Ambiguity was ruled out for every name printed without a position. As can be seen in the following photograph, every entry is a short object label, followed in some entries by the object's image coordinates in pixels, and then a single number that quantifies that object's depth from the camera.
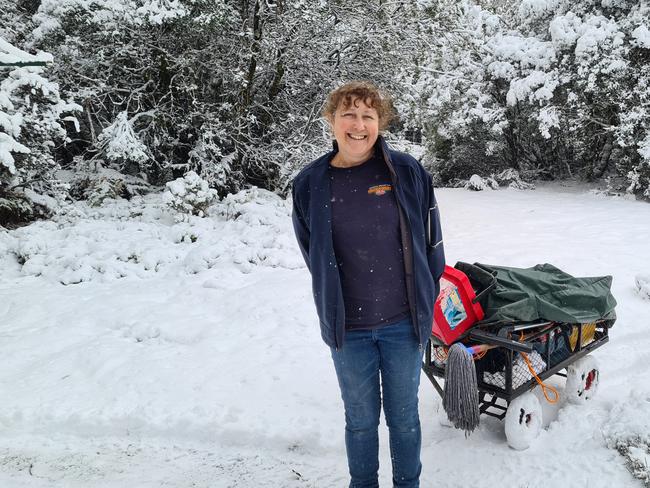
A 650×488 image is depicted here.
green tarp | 2.88
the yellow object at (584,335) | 3.25
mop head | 2.71
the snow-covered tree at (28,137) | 6.36
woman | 2.10
